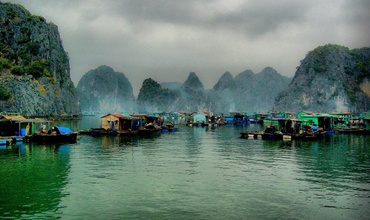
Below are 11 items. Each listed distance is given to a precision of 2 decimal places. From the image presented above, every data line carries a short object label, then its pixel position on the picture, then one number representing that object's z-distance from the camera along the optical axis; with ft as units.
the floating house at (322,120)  218.38
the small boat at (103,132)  181.16
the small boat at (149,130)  201.87
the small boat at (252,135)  177.16
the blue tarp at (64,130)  147.46
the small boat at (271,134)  168.66
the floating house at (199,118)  346.33
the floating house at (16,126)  143.72
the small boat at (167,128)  230.89
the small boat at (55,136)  140.67
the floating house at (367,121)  220.21
